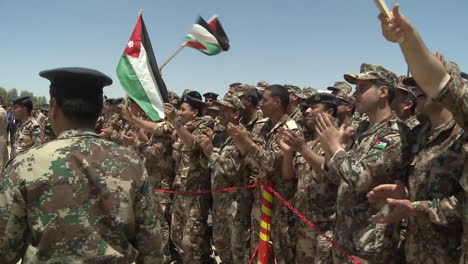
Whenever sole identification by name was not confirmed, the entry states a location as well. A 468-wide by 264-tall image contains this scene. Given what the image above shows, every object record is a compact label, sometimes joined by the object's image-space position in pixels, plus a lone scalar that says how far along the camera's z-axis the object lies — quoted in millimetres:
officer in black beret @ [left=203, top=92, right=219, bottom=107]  9292
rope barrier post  4895
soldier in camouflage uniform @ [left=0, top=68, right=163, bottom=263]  2029
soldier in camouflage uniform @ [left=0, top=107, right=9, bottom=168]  7383
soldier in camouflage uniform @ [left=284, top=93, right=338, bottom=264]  3902
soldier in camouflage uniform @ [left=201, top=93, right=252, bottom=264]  5398
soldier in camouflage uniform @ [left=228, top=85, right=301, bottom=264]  4684
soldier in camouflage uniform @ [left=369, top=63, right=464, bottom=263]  2633
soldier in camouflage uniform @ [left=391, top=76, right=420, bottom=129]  4927
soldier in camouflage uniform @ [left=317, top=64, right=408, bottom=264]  3158
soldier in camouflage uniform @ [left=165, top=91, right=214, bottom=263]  5969
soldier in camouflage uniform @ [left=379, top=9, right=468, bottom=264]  2270
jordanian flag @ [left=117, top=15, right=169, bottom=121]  5741
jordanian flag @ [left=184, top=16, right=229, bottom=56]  6918
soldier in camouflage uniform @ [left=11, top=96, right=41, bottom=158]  8539
